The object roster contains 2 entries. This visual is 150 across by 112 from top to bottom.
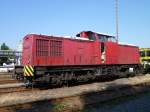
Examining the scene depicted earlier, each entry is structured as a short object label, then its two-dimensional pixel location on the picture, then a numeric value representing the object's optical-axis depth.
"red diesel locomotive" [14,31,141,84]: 17.48
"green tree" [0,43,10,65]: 123.66
